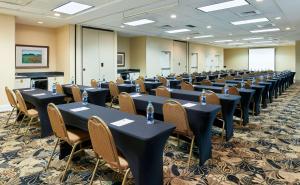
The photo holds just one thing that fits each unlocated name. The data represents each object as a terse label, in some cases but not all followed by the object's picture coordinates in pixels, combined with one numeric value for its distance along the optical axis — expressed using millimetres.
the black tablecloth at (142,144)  2096
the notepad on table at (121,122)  2469
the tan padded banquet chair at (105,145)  2105
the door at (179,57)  14438
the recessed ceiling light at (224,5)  5996
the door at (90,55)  9102
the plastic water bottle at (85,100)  3629
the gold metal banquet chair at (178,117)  3078
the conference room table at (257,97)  6164
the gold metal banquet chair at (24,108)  4375
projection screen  20766
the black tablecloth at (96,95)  5457
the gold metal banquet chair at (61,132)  2711
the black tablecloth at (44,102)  4332
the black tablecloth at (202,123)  3059
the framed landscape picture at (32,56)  8336
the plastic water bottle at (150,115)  2564
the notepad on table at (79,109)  3141
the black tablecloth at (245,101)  5116
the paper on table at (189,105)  3461
